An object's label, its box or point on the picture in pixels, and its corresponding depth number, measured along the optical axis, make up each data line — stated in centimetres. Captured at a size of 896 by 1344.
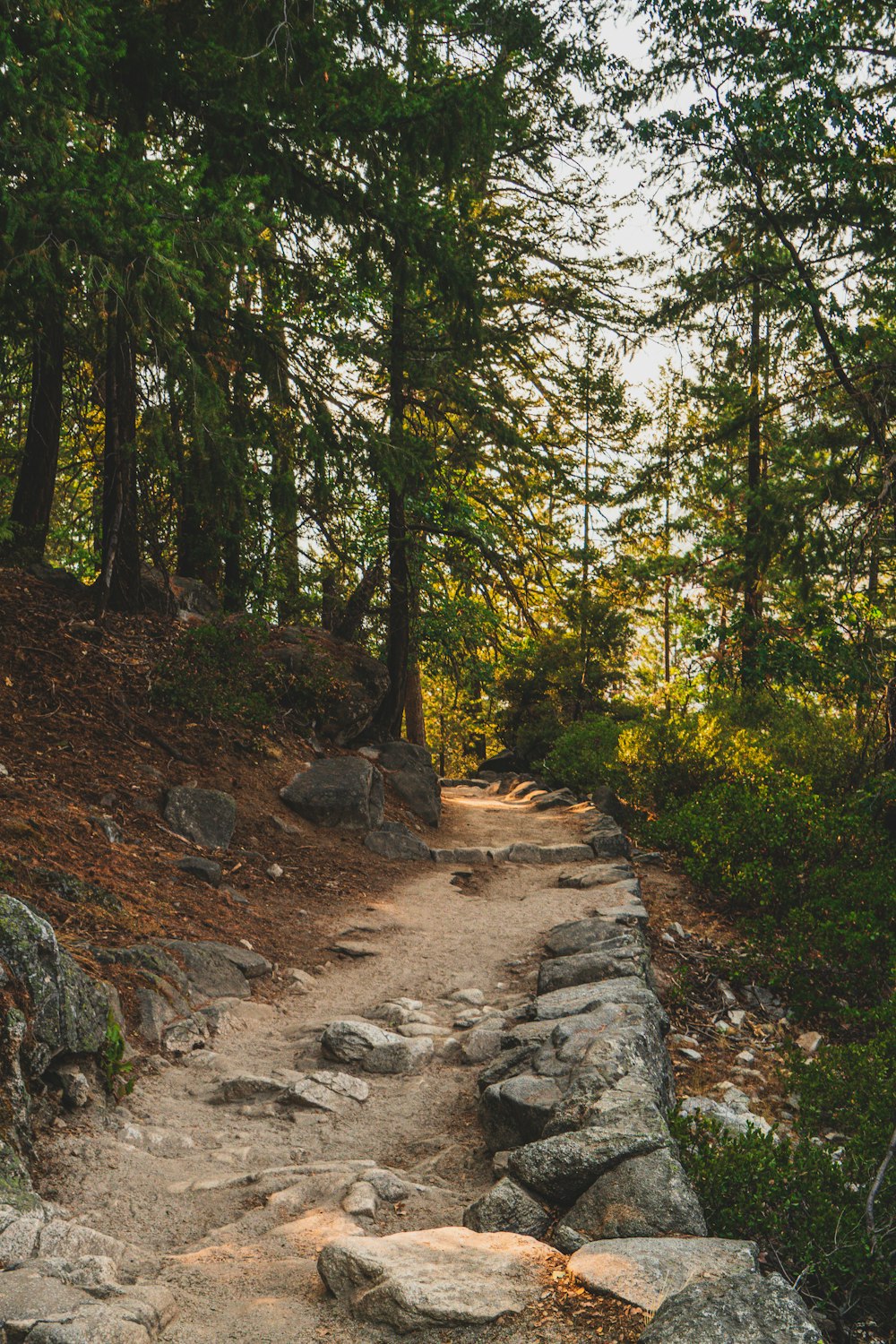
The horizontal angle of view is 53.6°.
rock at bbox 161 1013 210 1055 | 422
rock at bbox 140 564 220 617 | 991
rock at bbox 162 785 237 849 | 710
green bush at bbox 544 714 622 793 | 1312
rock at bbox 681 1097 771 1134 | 428
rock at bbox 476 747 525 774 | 1975
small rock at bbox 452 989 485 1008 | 523
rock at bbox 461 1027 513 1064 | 435
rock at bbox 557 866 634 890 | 809
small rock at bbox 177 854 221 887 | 641
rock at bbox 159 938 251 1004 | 492
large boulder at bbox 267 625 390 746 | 1086
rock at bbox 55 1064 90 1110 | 336
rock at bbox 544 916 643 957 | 586
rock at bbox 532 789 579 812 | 1289
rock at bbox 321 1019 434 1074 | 433
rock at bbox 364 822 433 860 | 893
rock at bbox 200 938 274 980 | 530
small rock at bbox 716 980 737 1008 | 632
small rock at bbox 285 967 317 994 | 542
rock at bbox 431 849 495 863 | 926
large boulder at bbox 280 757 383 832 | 884
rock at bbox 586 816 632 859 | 948
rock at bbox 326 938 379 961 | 609
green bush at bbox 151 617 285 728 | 872
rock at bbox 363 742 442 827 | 1088
